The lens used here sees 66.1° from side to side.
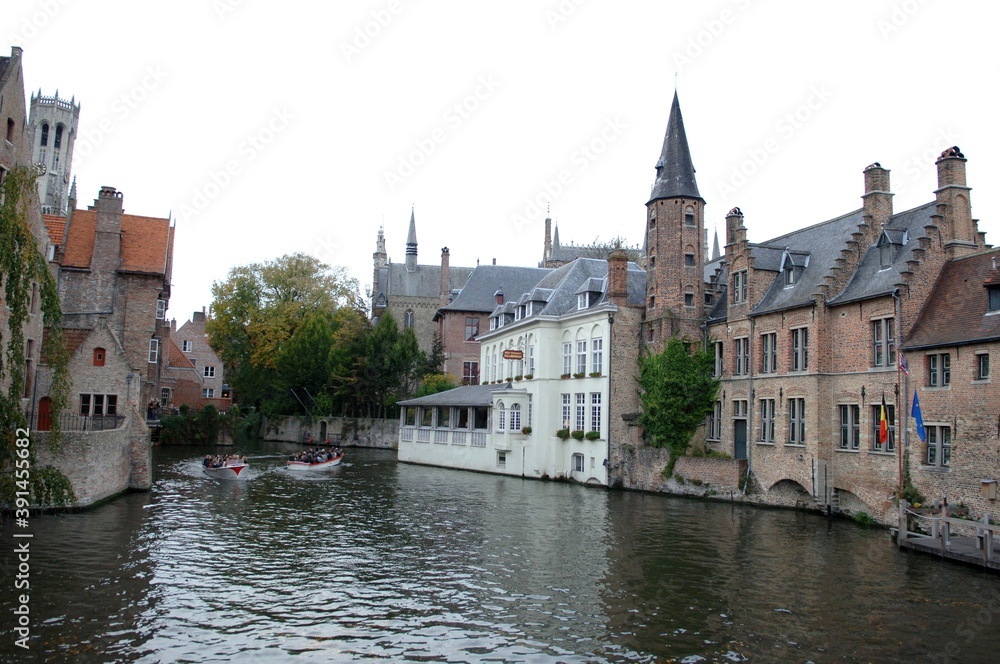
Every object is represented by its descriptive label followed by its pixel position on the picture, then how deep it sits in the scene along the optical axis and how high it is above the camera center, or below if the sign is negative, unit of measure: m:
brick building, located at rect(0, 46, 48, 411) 25.48 +9.17
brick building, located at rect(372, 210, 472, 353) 81.38 +11.05
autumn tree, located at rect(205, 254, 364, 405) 73.44 +8.40
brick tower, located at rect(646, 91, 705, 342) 38.03 +7.83
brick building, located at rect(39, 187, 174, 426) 39.81 +6.12
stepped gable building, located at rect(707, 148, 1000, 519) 27.30 +2.68
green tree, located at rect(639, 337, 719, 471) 35.94 +0.42
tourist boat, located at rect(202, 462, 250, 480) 38.32 -3.81
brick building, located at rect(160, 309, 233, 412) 77.69 +2.30
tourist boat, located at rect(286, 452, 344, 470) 45.09 -3.99
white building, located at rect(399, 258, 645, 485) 39.94 +0.24
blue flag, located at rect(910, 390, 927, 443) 24.56 -0.23
